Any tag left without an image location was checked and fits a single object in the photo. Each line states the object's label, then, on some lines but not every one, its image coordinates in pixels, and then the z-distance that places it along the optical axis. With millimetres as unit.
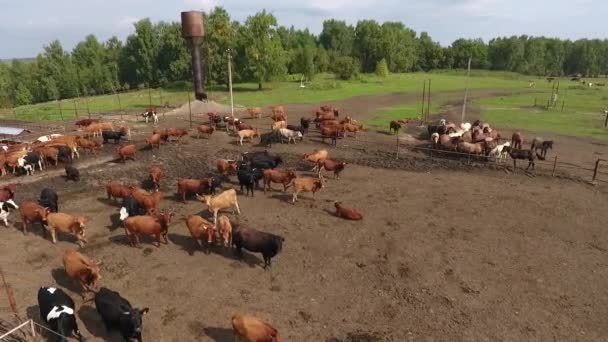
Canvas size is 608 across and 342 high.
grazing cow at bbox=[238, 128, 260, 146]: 24703
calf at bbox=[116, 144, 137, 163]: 20703
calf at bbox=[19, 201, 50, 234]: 13079
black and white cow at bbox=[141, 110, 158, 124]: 30830
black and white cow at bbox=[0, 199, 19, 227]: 13867
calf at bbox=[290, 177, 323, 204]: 16188
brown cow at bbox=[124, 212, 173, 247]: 12391
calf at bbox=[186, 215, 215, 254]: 12266
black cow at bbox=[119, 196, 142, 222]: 13611
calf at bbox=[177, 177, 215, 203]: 16031
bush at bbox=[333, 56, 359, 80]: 67875
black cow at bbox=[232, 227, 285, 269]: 11508
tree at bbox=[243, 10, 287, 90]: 53062
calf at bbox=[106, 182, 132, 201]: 15312
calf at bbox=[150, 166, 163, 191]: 17011
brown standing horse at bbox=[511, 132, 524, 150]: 23688
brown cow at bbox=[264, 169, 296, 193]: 16984
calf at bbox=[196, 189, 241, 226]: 14419
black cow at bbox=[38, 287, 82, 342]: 8391
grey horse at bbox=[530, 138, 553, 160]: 23109
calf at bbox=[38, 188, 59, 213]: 14438
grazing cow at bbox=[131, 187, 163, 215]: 14289
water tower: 38500
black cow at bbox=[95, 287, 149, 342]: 8328
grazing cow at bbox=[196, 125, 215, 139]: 25875
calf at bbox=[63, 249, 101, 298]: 10141
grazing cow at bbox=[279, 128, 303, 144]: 25234
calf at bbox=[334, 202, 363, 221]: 14711
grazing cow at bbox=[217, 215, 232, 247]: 12359
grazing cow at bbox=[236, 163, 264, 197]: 16656
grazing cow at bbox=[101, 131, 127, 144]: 24047
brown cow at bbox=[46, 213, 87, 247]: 12469
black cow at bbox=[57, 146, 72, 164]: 20520
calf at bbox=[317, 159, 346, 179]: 18781
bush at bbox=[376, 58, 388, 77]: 73062
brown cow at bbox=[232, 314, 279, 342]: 8164
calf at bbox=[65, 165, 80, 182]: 17984
